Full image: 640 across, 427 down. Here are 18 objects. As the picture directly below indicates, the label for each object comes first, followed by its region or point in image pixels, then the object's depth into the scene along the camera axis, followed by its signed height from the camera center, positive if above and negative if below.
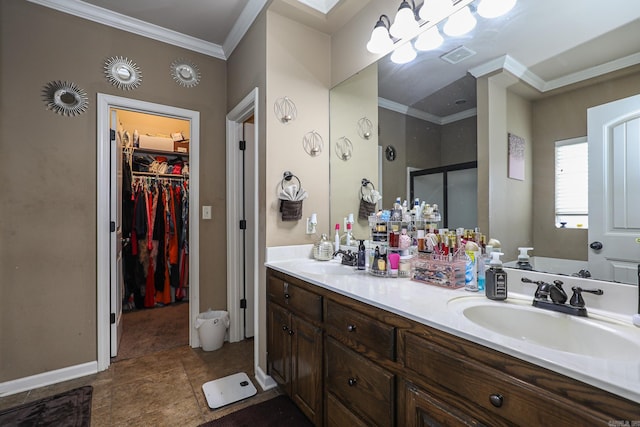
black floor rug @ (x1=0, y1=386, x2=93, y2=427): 1.68 -1.17
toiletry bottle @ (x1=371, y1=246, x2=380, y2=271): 1.60 -0.24
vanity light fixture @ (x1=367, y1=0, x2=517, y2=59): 1.44 +1.06
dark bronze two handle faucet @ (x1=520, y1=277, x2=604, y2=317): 0.97 -0.29
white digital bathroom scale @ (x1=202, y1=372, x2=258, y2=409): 1.87 -1.17
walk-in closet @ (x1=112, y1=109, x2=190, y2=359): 3.49 -0.07
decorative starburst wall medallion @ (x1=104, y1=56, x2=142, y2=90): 2.29 +1.13
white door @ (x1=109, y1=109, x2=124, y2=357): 2.36 -0.07
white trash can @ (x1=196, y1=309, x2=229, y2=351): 2.53 -0.99
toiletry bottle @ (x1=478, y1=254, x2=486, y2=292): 1.25 -0.26
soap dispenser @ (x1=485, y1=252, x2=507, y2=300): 1.14 -0.27
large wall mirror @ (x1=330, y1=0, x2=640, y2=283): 1.09 +0.51
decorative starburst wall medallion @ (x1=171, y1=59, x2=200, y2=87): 2.57 +1.26
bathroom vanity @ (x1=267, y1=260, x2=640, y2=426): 0.64 -0.45
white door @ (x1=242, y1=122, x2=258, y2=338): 2.80 -0.15
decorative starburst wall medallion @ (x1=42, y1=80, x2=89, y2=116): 2.10 +0.86
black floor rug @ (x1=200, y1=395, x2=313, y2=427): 1.67 -1.17
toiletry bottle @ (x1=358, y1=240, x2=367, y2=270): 1.78 -0.25
